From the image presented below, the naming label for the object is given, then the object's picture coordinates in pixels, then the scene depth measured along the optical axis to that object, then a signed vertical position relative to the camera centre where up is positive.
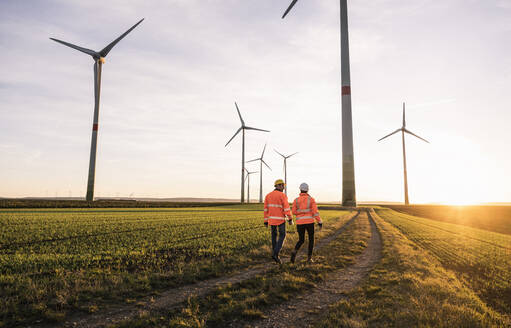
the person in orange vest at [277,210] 13.45 -0.61
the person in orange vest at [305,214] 13.52 -0.78
